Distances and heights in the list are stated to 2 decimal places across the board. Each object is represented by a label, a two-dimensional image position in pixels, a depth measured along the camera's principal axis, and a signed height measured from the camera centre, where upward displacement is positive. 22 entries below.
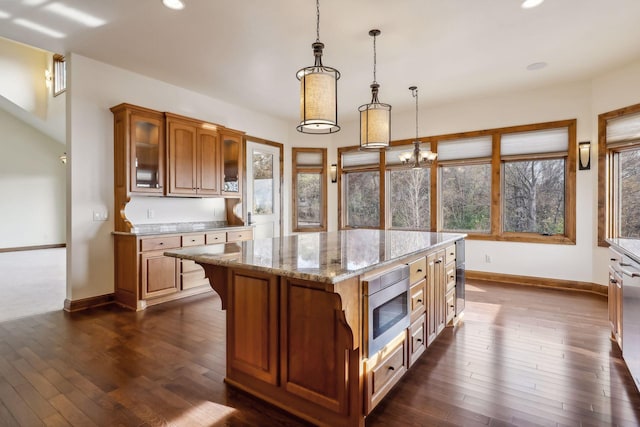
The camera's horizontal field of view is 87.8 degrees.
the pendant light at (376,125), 2.58 +0.67
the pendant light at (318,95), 1.99 +0.70
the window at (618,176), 4.13 +0.43
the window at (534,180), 4.87 +0.46
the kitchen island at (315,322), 1.65 -0.62
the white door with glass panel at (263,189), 5.97 +0.43
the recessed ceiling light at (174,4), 2.78 +1.76
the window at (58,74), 7.06 +2.97
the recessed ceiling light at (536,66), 4.02 +1.78
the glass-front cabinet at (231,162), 5.01 +0.76
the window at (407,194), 5.97 +0.32
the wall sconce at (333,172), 6.77 +0.80
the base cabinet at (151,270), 3.80 -0.71
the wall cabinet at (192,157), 4.26 +0.74
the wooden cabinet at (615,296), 2.50 -0.69
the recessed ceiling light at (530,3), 2.79 +1.75
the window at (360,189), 6.48 +0.45
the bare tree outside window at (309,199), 6.91 +0.26
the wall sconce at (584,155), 4.54 +0.75
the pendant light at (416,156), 4.47 +0.82
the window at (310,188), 6.87 +0.48
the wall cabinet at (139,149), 3.89 +0.77
